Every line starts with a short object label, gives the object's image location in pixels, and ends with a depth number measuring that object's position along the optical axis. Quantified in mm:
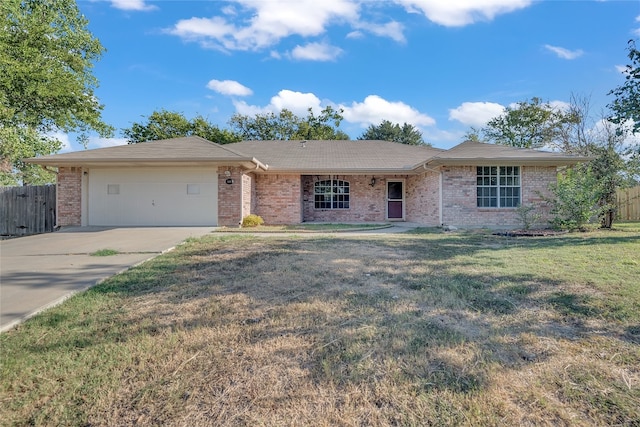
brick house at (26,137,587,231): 12203
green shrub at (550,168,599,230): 10250
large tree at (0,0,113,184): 15622
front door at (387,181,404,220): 16250
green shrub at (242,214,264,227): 12486
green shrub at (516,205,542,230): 10803
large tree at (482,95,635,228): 10539
